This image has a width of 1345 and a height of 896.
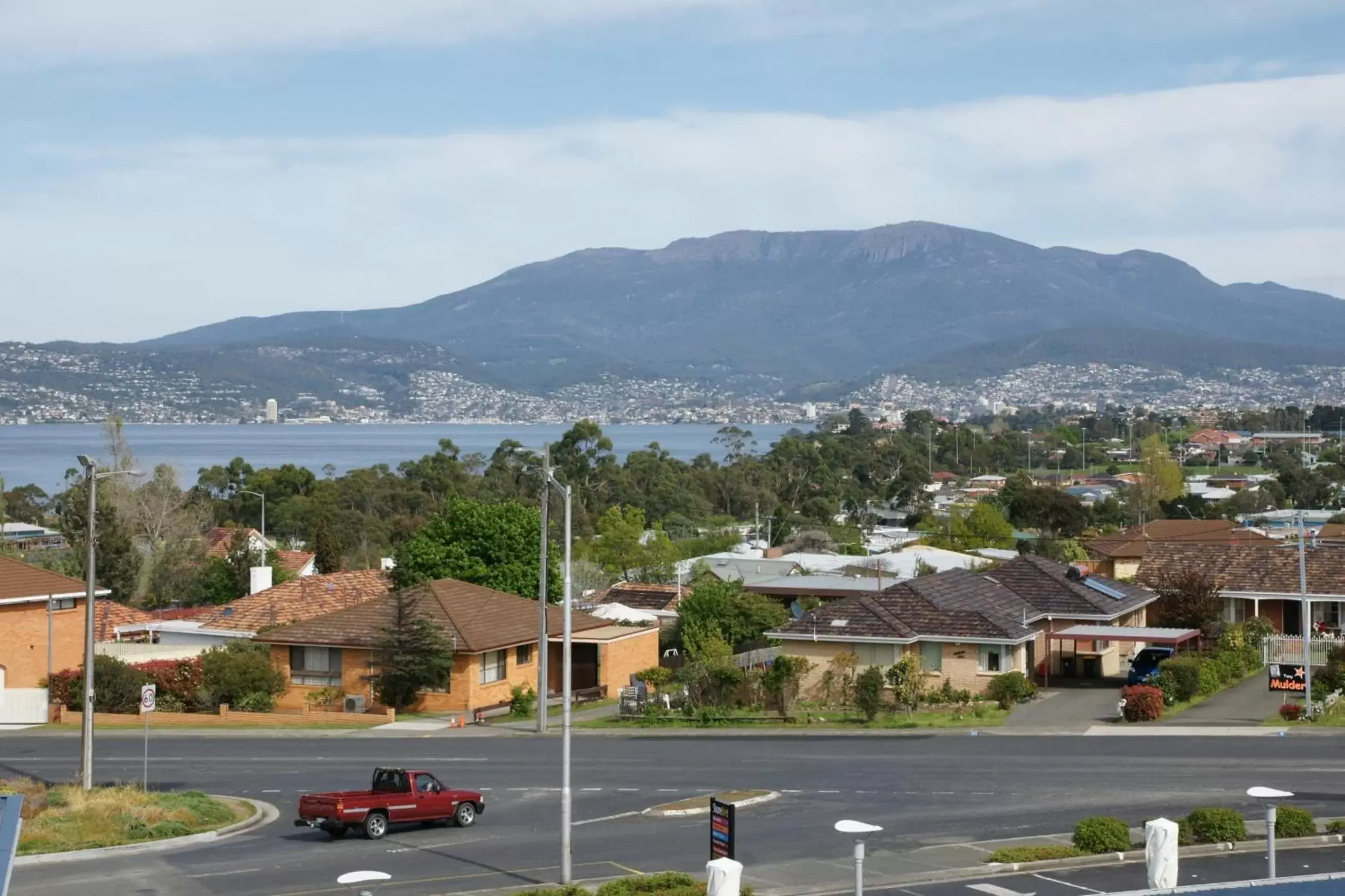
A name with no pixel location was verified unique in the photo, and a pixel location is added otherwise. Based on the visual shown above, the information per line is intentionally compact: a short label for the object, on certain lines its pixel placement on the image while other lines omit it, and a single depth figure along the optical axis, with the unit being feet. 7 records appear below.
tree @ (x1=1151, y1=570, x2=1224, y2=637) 191.81
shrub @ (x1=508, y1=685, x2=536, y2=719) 162.81
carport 169.89
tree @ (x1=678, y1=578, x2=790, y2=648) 192.75
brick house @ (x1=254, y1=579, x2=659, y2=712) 167.84
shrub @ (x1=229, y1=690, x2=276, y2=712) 164.25
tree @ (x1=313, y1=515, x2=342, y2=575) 287.07
